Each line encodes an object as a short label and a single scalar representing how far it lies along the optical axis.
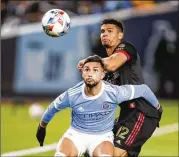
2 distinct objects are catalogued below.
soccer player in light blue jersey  15.90
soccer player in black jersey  16.91
